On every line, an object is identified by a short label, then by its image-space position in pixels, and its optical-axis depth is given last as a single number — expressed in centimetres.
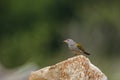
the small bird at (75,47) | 1774
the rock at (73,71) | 1579
